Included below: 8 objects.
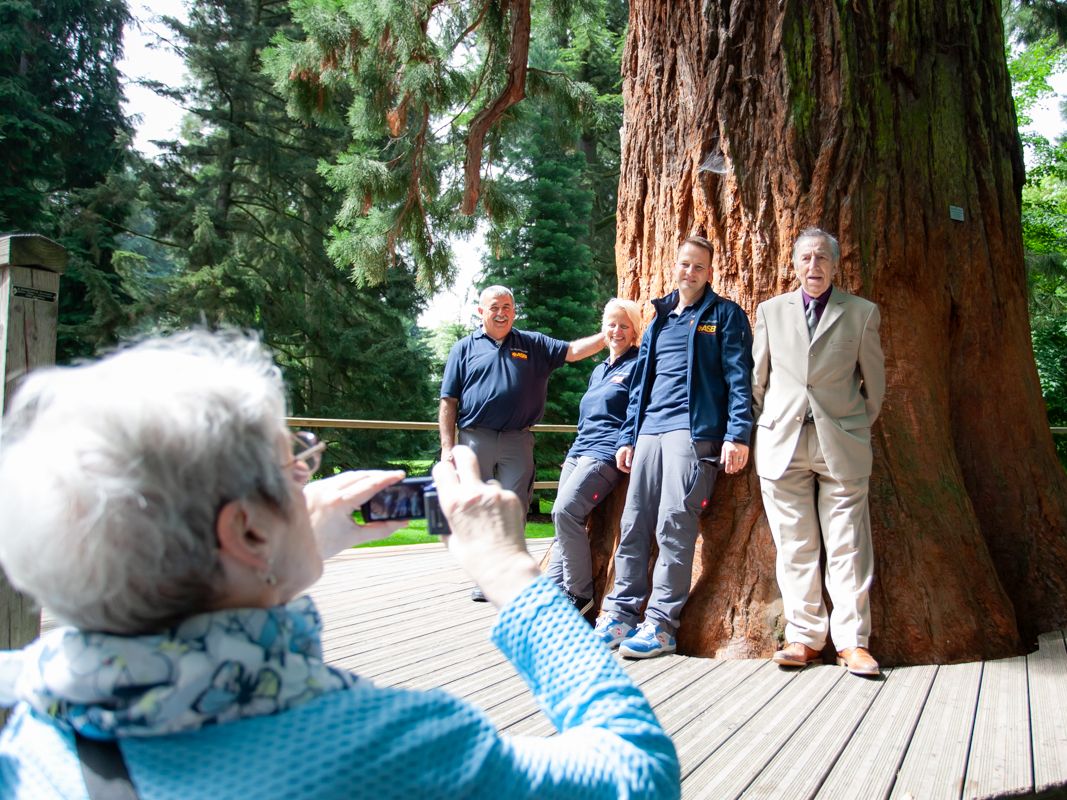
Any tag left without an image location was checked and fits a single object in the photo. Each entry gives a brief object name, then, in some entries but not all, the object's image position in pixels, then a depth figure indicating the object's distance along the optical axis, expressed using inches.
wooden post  87.4
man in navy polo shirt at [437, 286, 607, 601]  182.1
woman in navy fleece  150.5
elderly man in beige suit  122.5
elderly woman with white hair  28.7
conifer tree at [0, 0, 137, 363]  556.1
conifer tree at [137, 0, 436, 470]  605.6
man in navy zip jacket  131.4
